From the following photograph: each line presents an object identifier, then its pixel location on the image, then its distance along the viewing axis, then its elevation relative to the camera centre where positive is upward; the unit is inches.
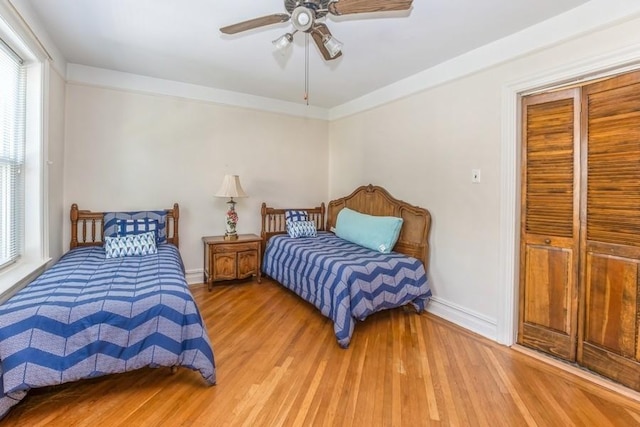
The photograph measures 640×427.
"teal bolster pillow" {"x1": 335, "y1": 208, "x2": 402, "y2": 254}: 121.5 -7.9
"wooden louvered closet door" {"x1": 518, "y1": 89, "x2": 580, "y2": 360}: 83.6 -2.8
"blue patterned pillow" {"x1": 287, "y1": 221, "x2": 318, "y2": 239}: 152.3 -9.4
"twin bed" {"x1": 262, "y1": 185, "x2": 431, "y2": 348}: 97.0 -19.9
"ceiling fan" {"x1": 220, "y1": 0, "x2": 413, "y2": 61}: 64.5 +42.2
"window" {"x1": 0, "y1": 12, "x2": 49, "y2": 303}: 83.3 +13.6
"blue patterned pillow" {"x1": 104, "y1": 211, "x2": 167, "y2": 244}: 122.7 -4.5
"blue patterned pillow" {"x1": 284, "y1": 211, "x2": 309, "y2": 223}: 159.9 -3.2
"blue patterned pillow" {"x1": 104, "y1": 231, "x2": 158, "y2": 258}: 111.8 -13.8
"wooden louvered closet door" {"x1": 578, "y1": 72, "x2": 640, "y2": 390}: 72.9 -3.9
